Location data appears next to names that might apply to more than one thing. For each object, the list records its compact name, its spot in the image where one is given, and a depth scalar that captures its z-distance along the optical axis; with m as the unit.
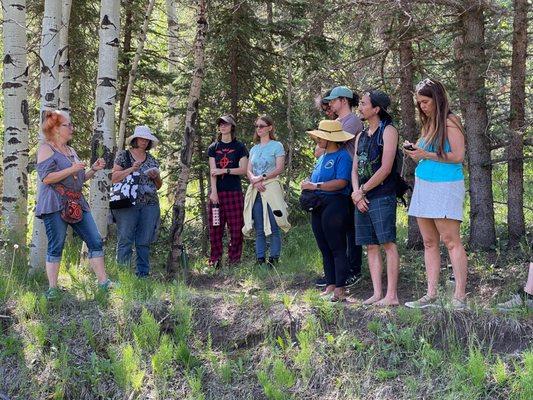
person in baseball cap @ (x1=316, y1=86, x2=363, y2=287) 7.32
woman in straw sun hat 6.84
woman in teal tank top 6.03
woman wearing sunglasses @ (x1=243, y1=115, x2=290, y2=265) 8.53
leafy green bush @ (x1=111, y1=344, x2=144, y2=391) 5.95
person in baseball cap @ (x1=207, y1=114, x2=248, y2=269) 8.94
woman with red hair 6.97
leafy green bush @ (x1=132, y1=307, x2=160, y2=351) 6.28
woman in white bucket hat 8.19
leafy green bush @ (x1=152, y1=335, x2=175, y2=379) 6.00
